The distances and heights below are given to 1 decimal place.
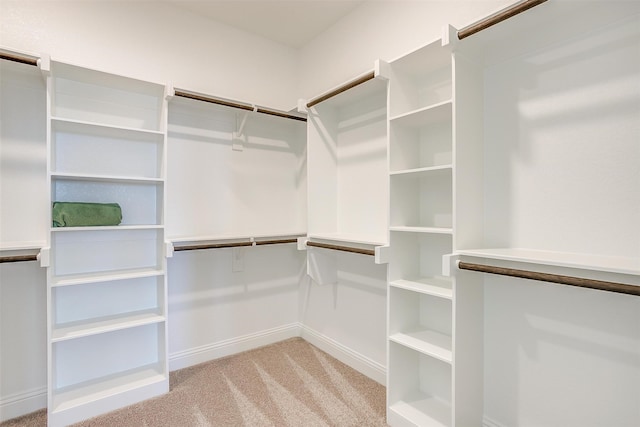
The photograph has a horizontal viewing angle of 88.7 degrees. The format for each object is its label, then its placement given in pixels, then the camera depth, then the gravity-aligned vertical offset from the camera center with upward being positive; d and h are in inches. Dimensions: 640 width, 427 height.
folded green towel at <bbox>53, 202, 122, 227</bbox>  71.9 +0.3
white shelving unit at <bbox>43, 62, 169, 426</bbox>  74.7 -9.6
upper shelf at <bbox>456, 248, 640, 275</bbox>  42.4 -6.6
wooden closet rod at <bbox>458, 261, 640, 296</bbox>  40.9 -9.0
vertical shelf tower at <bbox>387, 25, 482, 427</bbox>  64.7 -8.9
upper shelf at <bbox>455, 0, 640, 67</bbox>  47.6 +30.1
